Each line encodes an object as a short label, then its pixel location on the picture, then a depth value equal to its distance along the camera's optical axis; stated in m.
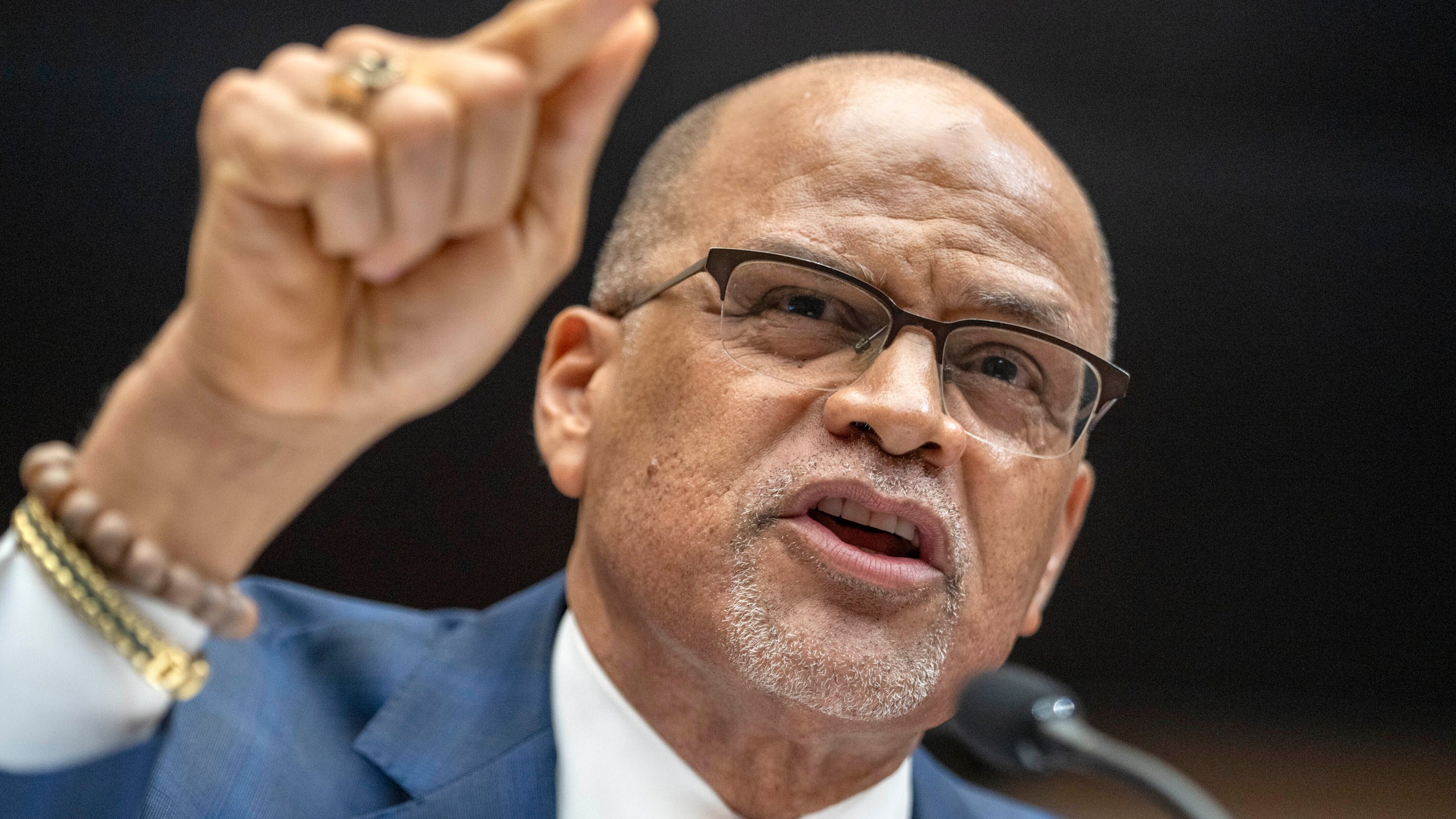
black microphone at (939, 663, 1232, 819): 1.69
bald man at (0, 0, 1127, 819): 1.67
